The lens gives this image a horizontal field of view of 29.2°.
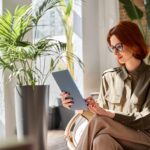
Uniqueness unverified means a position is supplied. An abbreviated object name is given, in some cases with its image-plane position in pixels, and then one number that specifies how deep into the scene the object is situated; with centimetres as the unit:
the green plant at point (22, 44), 218
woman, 177
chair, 224
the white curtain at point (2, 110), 265
